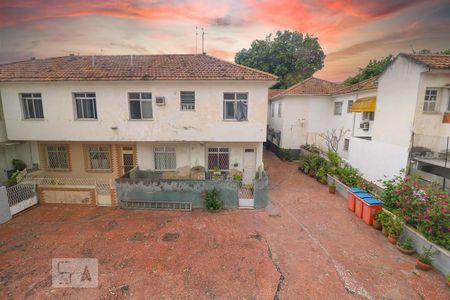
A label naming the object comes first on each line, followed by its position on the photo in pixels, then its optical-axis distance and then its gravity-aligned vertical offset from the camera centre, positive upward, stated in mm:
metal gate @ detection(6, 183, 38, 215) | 9914 -3917
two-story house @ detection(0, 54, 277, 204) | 11461 +958
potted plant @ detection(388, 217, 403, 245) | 7520 -4010
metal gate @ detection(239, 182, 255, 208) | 10578 -4060
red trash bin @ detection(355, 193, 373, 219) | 9447 -3760
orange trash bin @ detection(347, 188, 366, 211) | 10023 -3739
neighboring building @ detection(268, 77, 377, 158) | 18812 +702
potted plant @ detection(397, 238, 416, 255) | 7109 -4394
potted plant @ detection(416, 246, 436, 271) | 6273 -4280
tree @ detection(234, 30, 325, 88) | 34562 +11343
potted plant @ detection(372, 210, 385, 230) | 8423 -4178
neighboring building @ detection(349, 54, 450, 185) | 10070 +247
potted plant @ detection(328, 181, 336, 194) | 12398 -4096
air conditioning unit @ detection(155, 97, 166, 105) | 11569 +1120
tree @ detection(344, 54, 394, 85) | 27234 +6902
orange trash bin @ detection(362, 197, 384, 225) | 8836 -3734
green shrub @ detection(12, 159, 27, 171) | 12895 -2861
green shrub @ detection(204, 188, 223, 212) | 10242 -4033
